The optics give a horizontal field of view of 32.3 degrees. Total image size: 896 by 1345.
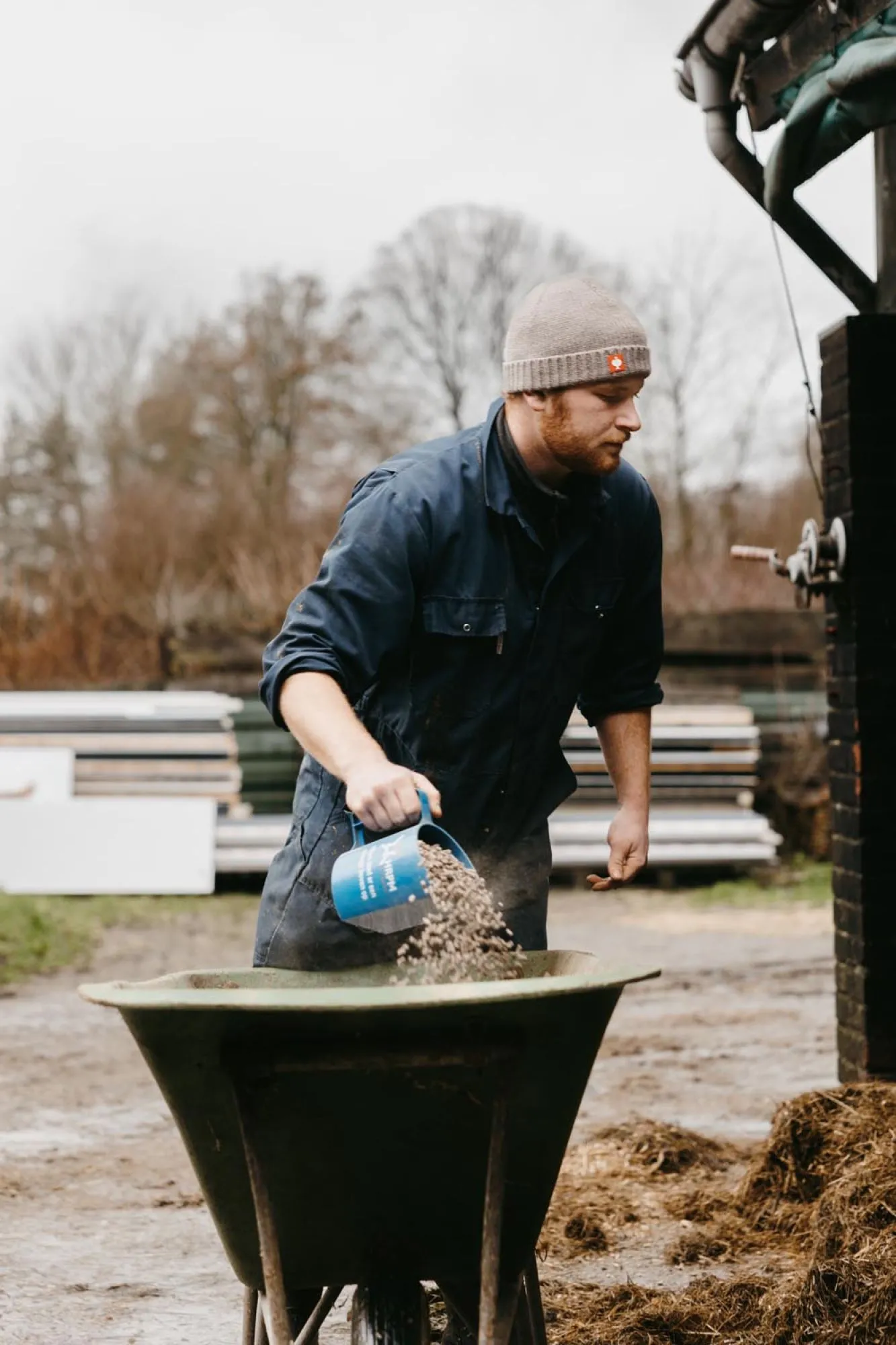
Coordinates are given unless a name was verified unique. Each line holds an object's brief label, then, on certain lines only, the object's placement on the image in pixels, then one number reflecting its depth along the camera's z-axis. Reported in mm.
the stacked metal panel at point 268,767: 11391
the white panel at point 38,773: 11062
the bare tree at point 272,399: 25125
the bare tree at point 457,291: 26078
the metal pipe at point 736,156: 4633
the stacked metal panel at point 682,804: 11227
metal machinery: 3852
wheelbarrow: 1895
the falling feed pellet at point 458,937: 2262
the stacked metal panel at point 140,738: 11203
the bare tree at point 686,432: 23484
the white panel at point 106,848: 10727
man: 2520
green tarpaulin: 3697
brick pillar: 4324
